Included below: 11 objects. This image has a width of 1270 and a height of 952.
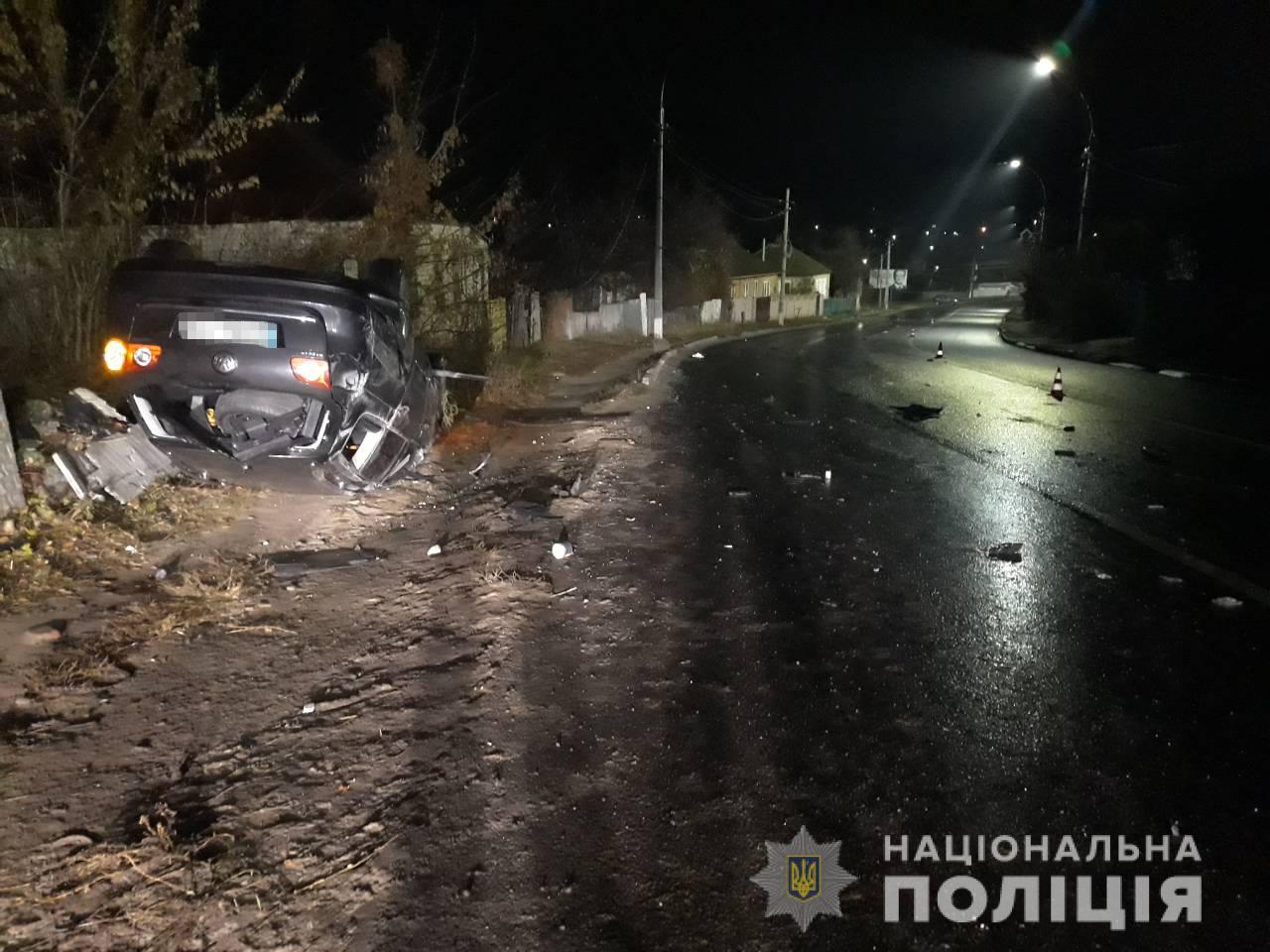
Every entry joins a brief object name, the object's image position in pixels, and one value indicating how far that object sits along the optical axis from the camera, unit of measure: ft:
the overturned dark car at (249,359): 18.03
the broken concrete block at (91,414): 21.70
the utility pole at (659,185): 86.38
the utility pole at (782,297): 143.13
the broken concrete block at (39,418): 21.61
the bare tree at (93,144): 27.58
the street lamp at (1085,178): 92.82
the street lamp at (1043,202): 135.74
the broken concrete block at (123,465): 20.34
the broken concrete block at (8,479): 18.17
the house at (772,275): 185.37
